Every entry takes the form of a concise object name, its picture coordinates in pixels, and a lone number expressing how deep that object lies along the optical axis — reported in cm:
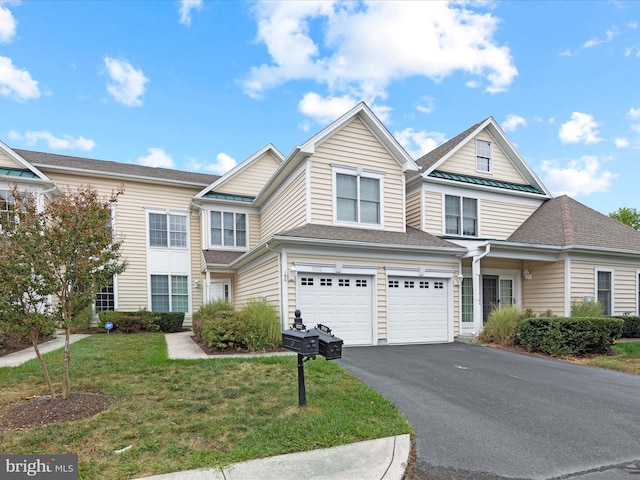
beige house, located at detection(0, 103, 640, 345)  1137
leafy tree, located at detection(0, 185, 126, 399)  482
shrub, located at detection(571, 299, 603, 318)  1265
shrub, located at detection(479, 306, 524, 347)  1163
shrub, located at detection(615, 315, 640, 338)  1351
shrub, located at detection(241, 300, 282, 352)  945
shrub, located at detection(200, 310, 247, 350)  929
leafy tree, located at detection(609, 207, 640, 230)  3525
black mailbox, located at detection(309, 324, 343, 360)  468
